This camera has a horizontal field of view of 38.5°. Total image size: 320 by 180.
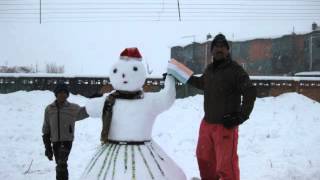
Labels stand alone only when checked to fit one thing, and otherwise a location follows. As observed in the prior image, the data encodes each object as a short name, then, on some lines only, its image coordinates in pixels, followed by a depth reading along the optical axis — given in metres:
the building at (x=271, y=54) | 33.59
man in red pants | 4.25
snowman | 4.03
